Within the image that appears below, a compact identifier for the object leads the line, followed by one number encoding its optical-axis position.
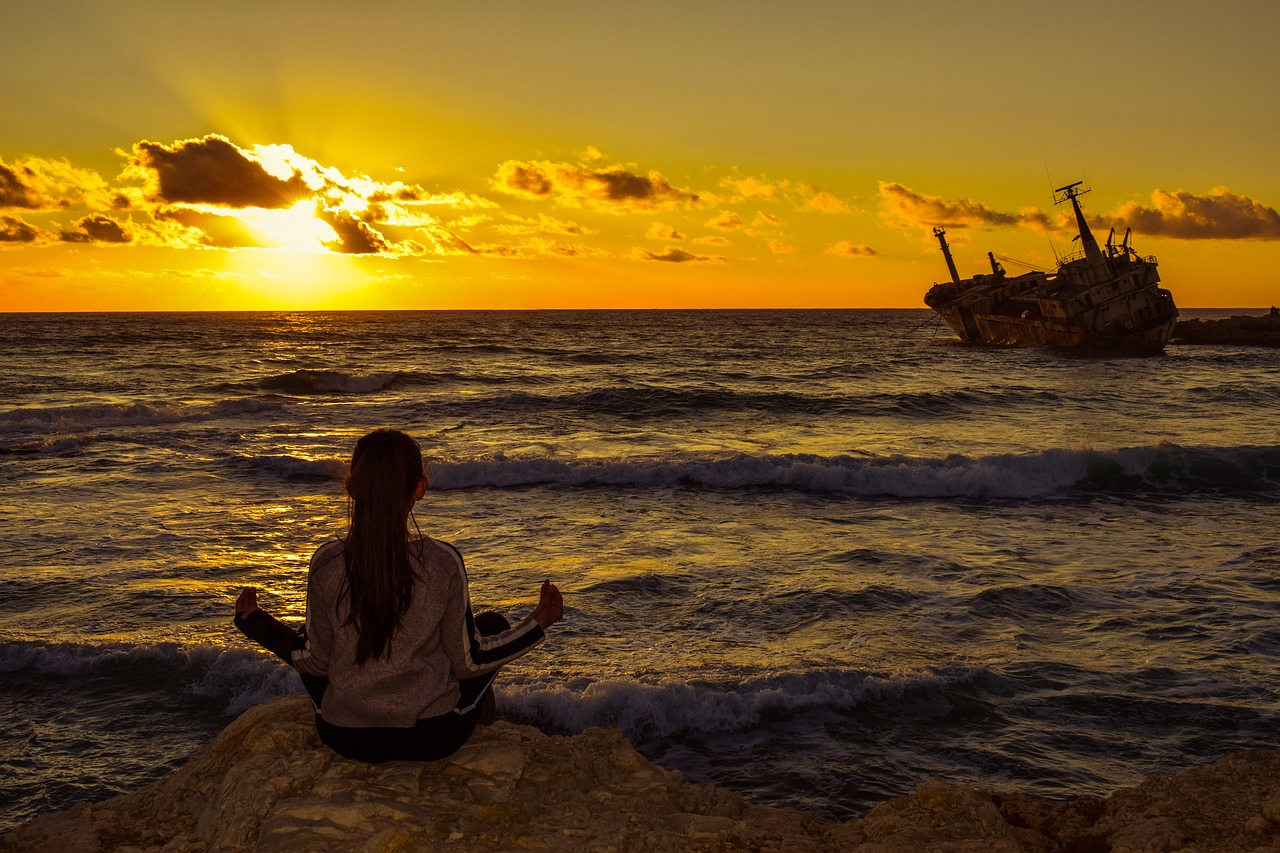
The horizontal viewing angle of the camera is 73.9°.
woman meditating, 3.28
